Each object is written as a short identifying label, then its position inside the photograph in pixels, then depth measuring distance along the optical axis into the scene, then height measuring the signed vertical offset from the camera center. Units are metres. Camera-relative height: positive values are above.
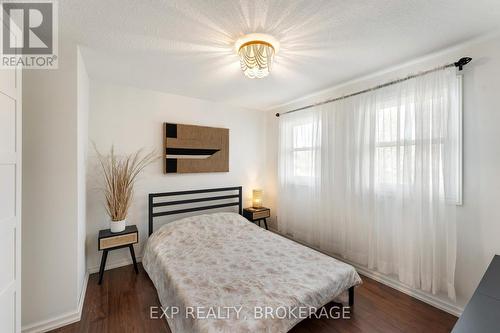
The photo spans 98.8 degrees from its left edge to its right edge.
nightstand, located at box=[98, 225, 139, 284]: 2.34 -0.83
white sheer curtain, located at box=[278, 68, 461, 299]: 1.94 -0.13
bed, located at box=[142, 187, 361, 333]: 1.40 -0.93
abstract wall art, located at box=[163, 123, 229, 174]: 3.08 +0.28
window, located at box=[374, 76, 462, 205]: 1.93 +0.22
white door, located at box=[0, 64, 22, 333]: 1.22 -0.21
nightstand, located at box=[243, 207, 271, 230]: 3.54 -0.79
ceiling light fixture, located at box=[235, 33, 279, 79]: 1.69 +0.94
